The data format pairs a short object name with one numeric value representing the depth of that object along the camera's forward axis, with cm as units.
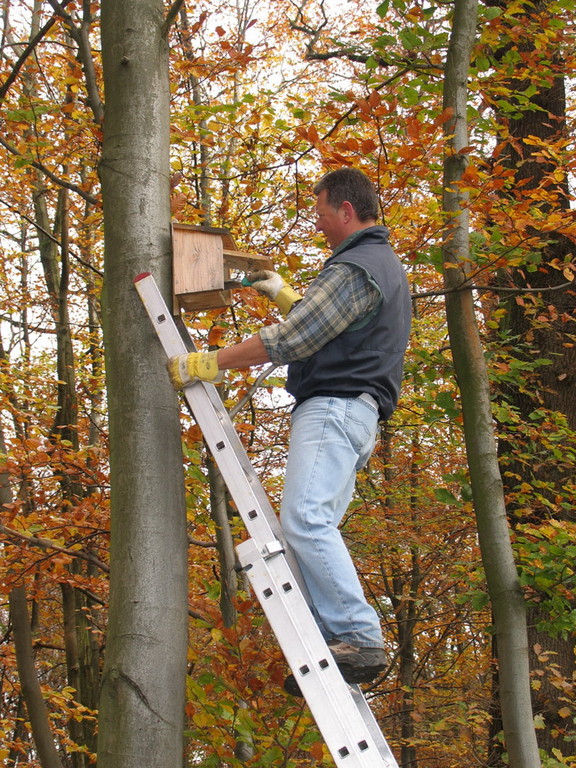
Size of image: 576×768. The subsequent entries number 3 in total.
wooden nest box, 597
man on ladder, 507
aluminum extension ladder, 446
